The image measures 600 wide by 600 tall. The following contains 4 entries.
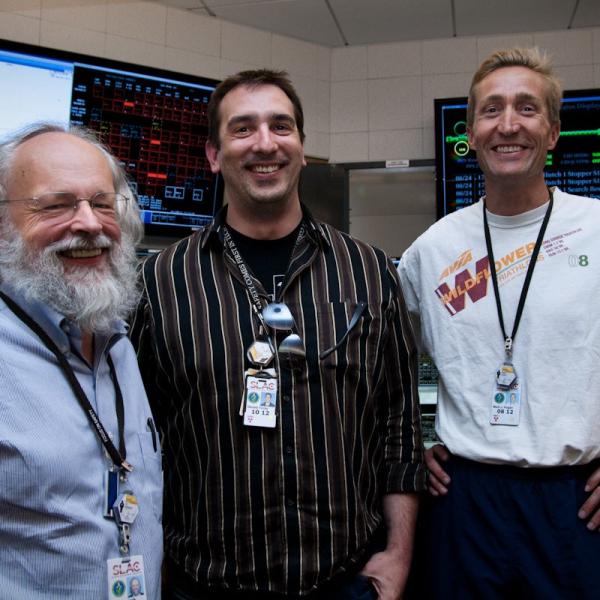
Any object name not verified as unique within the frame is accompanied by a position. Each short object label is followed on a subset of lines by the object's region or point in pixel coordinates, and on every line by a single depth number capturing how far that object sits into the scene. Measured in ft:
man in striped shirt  4.54
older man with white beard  3.57
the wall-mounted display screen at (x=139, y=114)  9.82
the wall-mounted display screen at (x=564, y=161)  11.41
